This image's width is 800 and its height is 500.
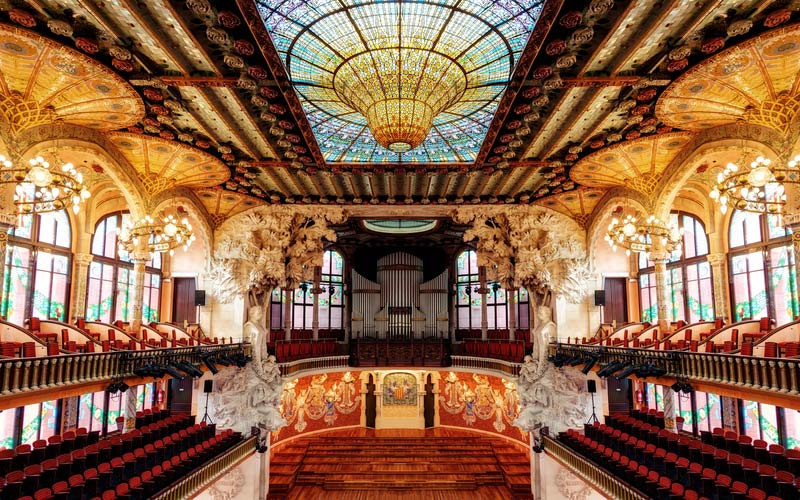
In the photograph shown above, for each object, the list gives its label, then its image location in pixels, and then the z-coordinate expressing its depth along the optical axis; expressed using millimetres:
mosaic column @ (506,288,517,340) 23047
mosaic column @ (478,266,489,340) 23797
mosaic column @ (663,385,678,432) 13777
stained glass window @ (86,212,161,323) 17766
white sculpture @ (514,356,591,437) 17422
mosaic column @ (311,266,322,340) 23628
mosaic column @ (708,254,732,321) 16609
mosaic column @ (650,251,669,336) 14391
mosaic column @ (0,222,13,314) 9617
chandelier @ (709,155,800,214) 8172
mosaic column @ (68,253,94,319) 16609
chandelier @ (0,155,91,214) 7993
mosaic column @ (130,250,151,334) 14359
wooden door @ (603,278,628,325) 20359
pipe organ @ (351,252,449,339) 24266
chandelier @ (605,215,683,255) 13203
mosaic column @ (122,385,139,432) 13594
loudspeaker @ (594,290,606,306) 18703
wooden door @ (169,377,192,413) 19172
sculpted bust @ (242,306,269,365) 18359
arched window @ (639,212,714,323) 17641
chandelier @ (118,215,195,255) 13125
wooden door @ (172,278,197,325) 20500
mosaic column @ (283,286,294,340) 23000
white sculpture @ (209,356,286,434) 17391
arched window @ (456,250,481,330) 25359
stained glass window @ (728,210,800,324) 14844
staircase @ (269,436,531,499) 17750
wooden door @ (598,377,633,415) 19562
